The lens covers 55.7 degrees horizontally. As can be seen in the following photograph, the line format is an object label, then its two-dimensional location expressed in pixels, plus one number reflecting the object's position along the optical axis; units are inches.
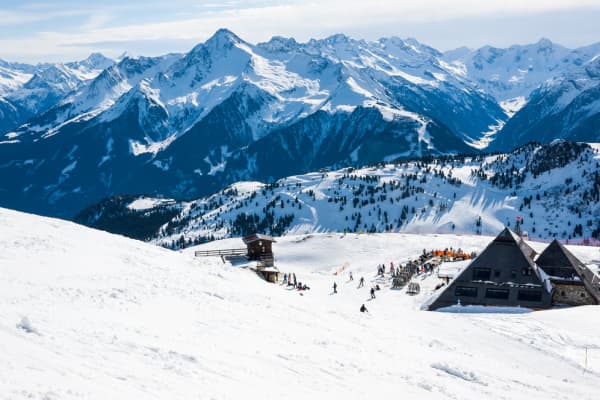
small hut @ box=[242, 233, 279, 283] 2576.3
